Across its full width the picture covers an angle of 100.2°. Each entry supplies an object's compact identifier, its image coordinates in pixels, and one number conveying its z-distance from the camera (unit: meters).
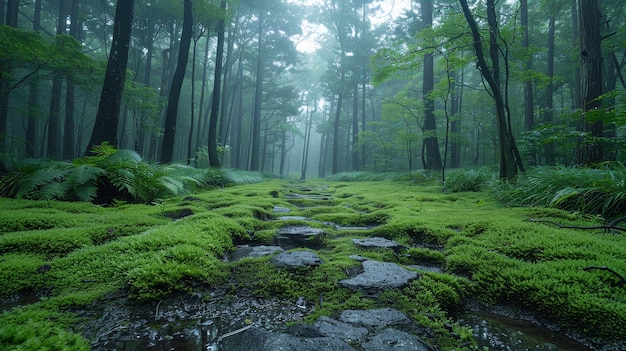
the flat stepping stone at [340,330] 1.18
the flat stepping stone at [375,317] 1.31
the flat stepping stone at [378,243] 2.55
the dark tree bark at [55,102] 12.46
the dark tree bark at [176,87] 8.42
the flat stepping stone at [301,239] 2.67
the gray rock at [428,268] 2.07
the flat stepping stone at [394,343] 1.11
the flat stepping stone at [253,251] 2.29
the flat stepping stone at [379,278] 1.68
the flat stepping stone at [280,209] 4.47
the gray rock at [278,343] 1.08
